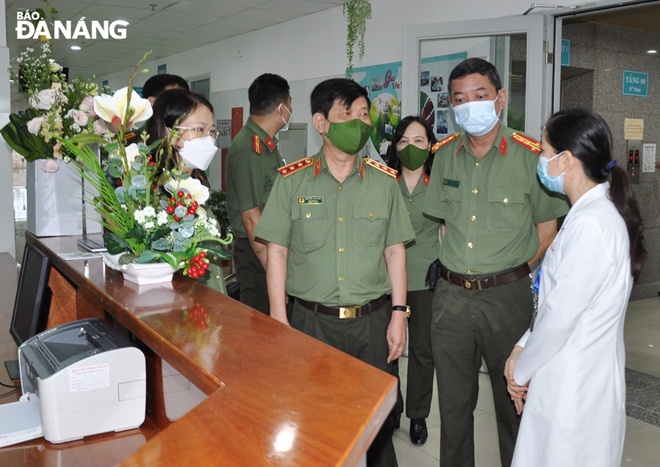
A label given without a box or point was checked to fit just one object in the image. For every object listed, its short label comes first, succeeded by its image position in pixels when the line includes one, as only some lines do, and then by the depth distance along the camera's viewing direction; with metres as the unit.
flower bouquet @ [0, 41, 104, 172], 2.40
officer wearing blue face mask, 2.42
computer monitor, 1.89
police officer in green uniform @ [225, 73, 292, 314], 3.33
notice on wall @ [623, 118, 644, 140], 6.19
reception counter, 0.87
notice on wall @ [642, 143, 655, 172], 6.32
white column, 3.40
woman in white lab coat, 1.81
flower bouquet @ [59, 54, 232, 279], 1.84
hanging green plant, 6.06
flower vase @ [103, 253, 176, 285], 1.82
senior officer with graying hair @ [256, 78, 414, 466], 2.32
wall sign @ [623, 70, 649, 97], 6.16
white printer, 1.42
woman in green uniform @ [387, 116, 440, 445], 3.20
